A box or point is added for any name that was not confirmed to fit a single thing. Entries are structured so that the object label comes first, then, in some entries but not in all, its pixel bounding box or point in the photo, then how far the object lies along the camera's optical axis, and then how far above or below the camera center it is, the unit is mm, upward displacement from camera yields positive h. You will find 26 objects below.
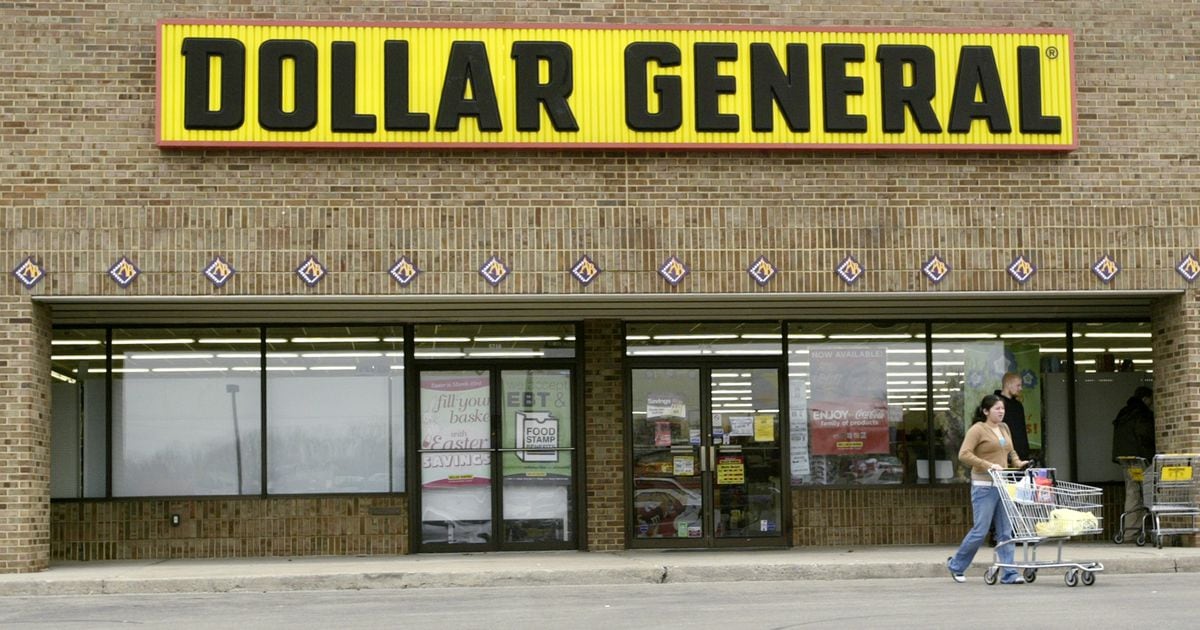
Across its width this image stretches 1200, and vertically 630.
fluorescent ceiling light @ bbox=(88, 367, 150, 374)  17953 +523
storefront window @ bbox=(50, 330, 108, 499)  17781 +40
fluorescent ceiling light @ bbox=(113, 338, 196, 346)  17953 +845
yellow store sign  15969 +3337
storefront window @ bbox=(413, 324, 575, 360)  18172 +807
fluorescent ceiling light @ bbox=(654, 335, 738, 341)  18297 +844
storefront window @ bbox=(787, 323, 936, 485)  18469 -17
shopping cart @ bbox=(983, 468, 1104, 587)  13500 -972
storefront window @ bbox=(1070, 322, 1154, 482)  18828 +268
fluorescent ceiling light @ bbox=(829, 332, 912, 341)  18558 +832
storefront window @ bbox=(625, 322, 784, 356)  18266 +815
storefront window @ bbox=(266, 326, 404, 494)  18000 +51
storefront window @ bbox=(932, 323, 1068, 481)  18609 +400
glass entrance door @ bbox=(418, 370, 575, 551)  18062 -542
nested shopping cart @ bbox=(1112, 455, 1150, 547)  17375 -1076
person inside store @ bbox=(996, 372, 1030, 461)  17406 -46
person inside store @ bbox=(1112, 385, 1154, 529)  17859 -313
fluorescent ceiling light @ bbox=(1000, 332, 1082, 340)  18766 +829
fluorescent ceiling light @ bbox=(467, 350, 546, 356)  18203 +676
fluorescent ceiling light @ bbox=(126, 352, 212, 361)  17984 +689
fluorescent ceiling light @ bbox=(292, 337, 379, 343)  18062 +850
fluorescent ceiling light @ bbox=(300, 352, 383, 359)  18094 +682
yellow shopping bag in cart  13445 -1016
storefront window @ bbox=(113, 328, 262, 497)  17891 +79
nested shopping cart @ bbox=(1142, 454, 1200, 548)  16484 -932
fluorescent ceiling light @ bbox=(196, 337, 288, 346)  17984 +851
